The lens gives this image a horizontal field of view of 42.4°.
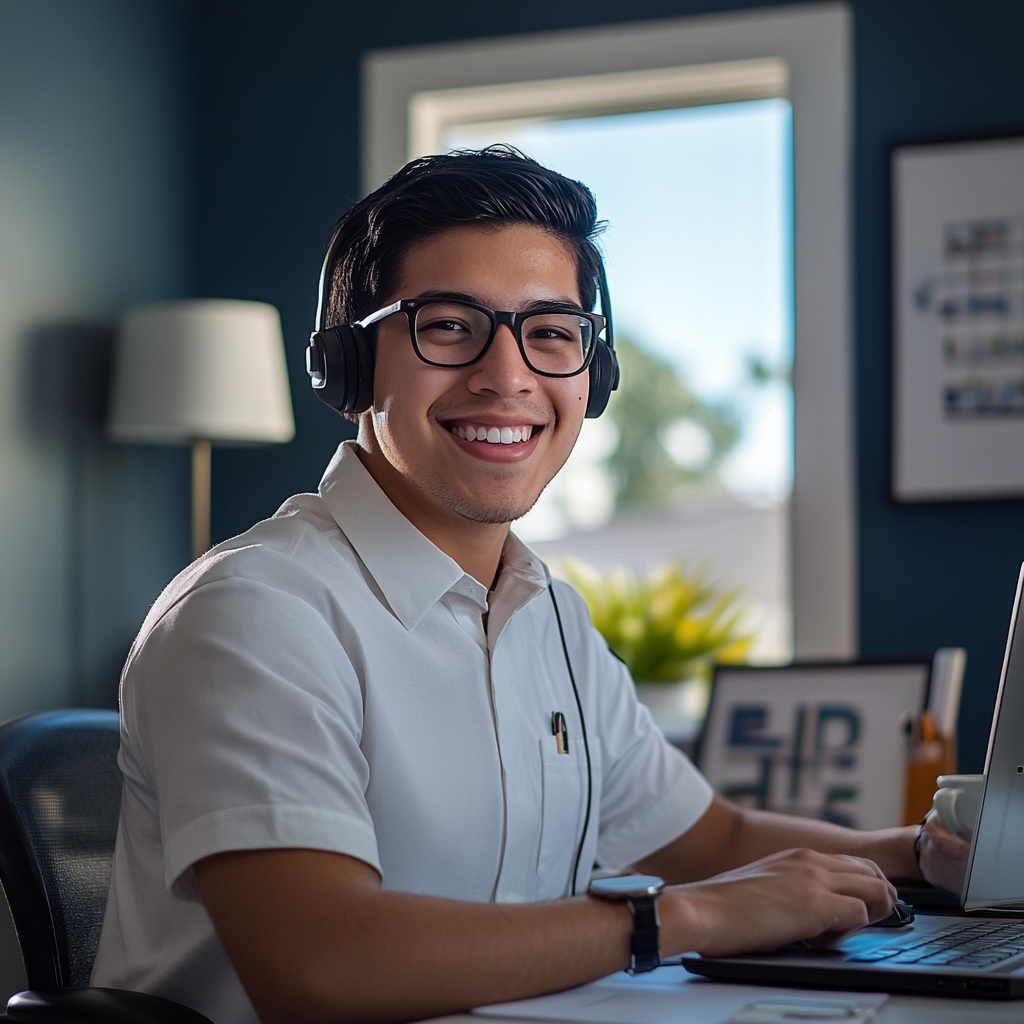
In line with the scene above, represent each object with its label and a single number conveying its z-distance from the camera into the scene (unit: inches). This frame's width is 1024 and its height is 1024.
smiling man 36.6
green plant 111.3
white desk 32.9
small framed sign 91.4
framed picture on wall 110.0
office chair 46.5
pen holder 75.7
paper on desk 32.9
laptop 35.9
